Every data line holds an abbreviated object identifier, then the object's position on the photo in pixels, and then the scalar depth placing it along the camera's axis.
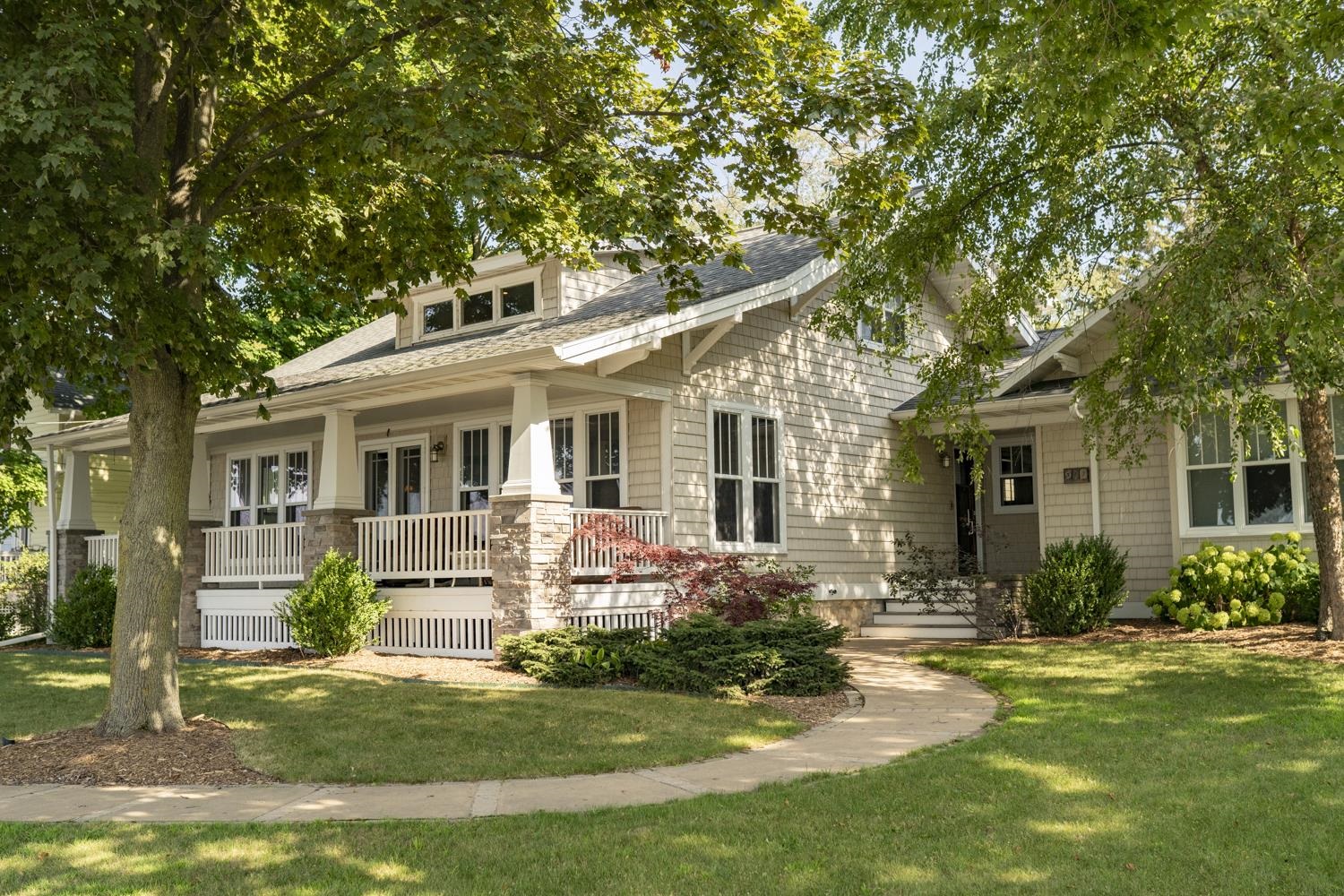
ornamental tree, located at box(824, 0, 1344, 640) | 7.38
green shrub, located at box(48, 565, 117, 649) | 16.67
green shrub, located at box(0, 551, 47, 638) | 18.91
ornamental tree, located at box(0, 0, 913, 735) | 7.50
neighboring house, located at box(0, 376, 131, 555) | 23.72
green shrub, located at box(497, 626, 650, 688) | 11.12
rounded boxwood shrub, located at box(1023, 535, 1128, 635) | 14.07
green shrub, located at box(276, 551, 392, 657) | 13.36
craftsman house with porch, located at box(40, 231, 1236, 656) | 13.03
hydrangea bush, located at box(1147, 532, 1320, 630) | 13.27
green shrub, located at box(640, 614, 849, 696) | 10.40
